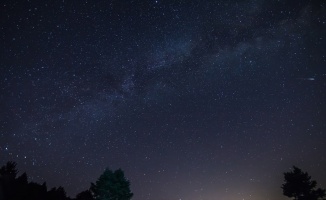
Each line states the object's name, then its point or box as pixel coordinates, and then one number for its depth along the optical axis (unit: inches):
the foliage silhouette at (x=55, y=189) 627.6
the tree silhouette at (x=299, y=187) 957.3
